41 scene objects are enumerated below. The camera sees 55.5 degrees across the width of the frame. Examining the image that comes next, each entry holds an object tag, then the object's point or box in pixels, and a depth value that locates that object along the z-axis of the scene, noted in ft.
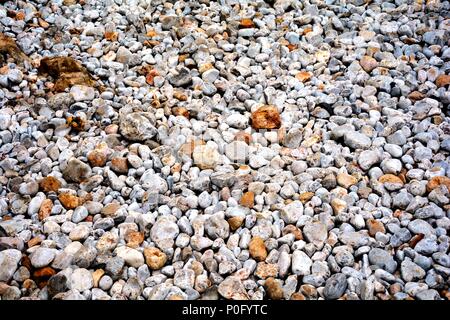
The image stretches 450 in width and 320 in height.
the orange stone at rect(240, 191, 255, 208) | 7.64
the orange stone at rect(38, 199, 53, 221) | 7.51
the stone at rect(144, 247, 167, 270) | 6.82
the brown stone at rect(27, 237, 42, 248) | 7.07
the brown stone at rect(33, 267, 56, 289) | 6.71
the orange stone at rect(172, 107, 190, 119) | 9.23
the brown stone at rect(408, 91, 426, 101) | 9.20
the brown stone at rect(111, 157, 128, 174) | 8.19
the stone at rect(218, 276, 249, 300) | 6.40
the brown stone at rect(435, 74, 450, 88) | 9.37
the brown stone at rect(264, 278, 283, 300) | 6.45
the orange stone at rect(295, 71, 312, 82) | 9.93
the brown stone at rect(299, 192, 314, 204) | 7.68
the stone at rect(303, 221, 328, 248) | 7.05
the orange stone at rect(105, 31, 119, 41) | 10.94
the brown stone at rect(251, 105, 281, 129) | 8.98
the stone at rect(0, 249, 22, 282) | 6.63
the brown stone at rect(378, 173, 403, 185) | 7.79
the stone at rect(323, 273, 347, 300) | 6.36
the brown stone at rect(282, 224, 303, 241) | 7.18
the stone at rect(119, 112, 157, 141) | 8.64
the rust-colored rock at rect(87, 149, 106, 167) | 8.30
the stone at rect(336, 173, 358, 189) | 7.85
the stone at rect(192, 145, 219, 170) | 8.26
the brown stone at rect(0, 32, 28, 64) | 10.07
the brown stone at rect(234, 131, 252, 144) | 8.77
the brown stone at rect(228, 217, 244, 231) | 7.32
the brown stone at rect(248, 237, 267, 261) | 6.90
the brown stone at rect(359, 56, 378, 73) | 10.00
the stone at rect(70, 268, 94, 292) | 6.53
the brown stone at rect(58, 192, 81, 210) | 7.67
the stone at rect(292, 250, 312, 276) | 6.66
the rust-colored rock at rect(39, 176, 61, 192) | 7.92
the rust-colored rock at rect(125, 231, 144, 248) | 7.07
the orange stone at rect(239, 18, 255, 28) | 11.19
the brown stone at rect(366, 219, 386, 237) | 7.13
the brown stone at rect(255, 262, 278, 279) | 6.69
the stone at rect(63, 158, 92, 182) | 8.07
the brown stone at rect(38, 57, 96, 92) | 9.69
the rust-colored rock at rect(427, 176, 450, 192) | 7.57
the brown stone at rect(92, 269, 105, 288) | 6.63
